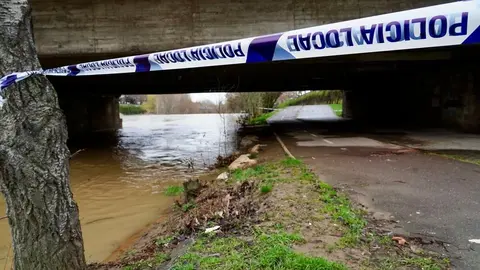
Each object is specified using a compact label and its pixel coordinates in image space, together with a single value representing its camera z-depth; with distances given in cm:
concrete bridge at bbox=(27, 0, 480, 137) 1048
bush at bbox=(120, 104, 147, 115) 7361
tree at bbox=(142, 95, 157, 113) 9306
